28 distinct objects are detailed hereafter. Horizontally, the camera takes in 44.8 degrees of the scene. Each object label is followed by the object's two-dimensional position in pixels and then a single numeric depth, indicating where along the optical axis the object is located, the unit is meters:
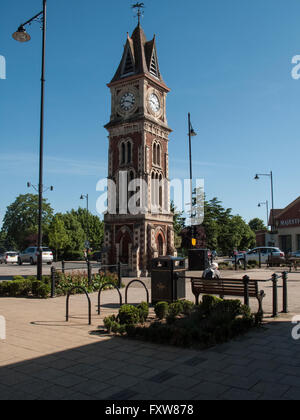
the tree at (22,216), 72.81
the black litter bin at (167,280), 10.22
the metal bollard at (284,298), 9.56
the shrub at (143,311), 8.27
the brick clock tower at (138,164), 28.12
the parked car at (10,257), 42.25
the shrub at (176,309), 8.83
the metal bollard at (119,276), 16.01
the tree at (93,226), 69.44
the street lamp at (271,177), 40.02
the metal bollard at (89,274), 15.40
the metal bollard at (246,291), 8.92
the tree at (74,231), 60.00
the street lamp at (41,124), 15.18
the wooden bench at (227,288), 8.97
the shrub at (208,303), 8.58
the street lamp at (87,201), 46.52
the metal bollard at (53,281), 13.41
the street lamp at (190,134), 24.98
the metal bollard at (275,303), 9.01
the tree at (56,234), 50.16
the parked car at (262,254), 30.22
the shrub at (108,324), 7.77
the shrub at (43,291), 13.22
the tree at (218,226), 41.53
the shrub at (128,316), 7.92
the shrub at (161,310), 8.64
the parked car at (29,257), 40.28
